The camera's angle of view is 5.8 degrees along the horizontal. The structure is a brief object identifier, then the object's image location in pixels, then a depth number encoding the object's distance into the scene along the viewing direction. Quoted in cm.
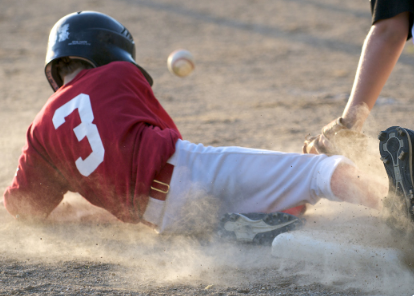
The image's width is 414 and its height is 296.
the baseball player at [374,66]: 1023
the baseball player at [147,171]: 1014
